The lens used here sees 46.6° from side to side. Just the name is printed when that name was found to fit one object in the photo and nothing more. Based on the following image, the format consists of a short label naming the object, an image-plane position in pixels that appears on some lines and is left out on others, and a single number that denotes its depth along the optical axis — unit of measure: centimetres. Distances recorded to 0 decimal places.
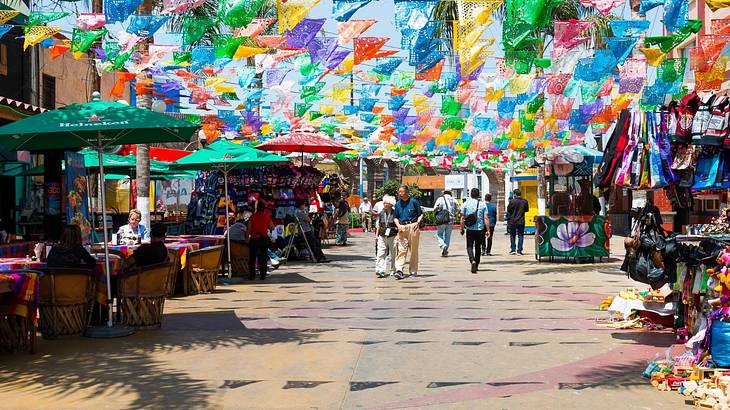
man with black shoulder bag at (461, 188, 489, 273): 1731
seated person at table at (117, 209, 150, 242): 1338
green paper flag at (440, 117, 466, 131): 2352
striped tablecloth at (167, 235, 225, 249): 1508
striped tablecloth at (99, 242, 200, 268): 1192
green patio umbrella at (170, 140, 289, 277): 1631
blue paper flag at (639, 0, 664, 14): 1046
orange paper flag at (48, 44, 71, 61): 1553
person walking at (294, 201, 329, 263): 2019
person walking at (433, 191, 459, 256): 2280
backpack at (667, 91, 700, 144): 957
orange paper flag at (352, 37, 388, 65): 1417
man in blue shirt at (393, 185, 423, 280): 1591
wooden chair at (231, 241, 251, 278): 1622
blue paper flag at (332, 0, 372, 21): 1063
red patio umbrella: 2023
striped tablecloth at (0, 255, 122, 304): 959
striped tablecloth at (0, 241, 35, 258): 1307
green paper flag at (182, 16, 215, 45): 1278
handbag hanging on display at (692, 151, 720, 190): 957
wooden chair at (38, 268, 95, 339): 914
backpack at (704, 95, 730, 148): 934
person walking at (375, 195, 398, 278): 1596
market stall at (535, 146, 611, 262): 2014
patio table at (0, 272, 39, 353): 827
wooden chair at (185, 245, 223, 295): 1347
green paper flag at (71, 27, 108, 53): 1336
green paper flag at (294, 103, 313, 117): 2138
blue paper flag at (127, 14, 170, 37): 1261
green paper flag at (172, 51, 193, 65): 1578
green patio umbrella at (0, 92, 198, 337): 921
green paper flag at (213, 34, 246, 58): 1395
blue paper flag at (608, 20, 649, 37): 1233
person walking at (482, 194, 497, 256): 2292
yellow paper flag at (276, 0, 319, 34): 1173
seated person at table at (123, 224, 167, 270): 1011
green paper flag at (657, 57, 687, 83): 1410
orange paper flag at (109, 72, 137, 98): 1656
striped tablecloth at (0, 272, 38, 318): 817
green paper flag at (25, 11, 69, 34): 1256
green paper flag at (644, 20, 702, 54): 1096
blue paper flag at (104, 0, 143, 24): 1144
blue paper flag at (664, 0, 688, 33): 1066
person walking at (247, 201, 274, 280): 1552
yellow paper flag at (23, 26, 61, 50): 1311
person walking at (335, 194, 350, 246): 2898
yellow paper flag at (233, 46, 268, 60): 1430
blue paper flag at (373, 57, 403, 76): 1628
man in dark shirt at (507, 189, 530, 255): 2327
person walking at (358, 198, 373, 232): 4059
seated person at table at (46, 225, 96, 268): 927
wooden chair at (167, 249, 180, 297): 1245
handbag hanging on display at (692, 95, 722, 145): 941
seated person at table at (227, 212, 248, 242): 1619
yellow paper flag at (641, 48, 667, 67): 1266
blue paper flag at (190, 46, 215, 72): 1538
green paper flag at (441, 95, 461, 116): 2055
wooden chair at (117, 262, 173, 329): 971
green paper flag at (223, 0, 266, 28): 1156
